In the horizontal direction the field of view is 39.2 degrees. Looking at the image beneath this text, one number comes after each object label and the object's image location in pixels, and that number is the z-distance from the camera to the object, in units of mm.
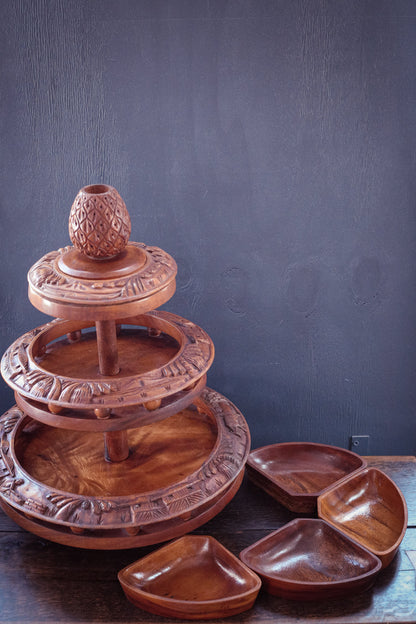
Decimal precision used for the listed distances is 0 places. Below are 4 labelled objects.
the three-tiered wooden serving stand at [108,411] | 1135
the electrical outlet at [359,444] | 1932
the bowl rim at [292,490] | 1363
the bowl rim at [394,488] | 1230
